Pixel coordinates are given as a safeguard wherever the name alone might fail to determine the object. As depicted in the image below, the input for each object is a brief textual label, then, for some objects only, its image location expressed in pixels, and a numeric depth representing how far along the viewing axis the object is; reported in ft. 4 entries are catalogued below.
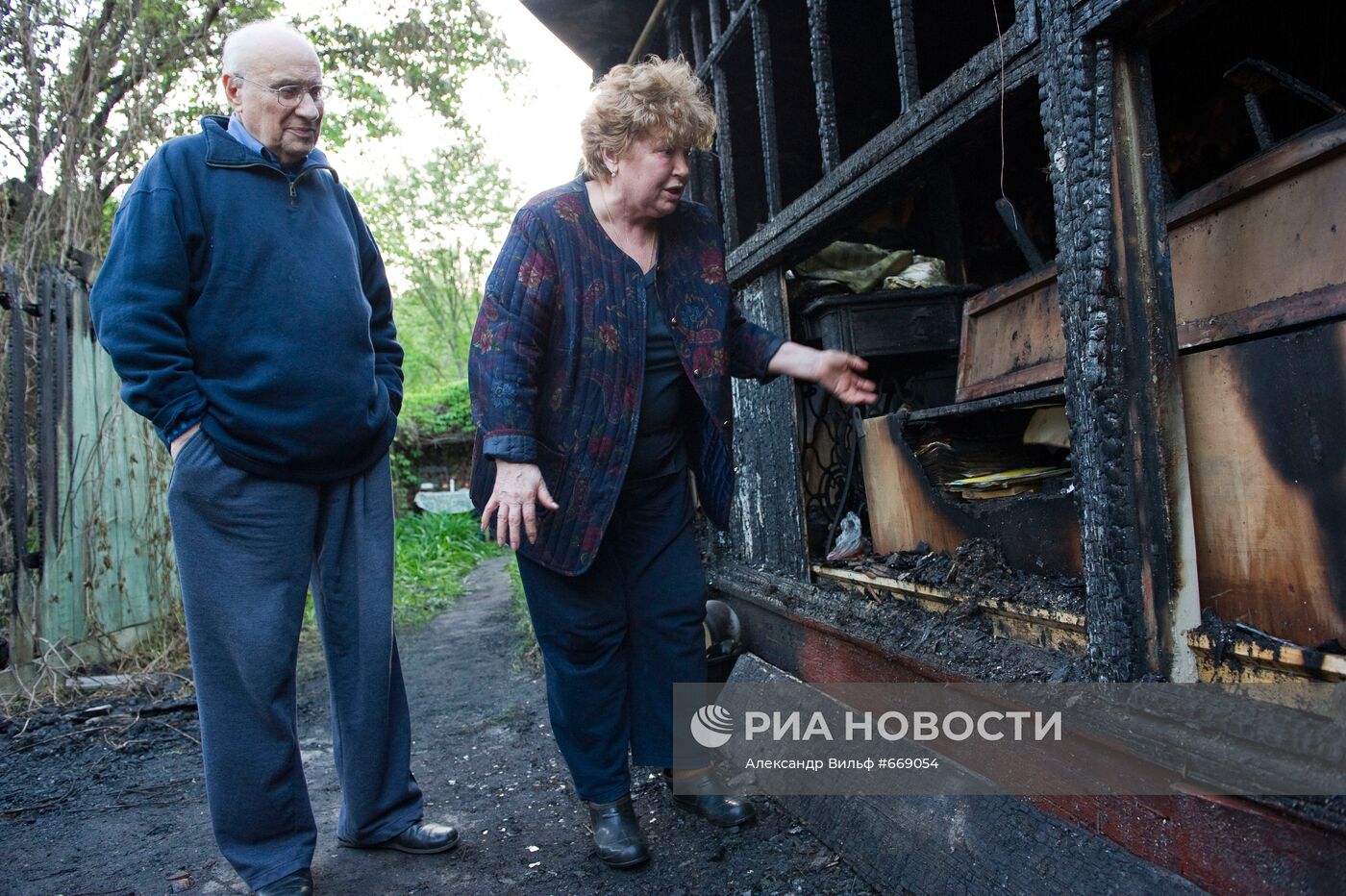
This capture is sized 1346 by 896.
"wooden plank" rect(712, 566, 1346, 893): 4.30
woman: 7.00
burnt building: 4.89
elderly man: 6.35
